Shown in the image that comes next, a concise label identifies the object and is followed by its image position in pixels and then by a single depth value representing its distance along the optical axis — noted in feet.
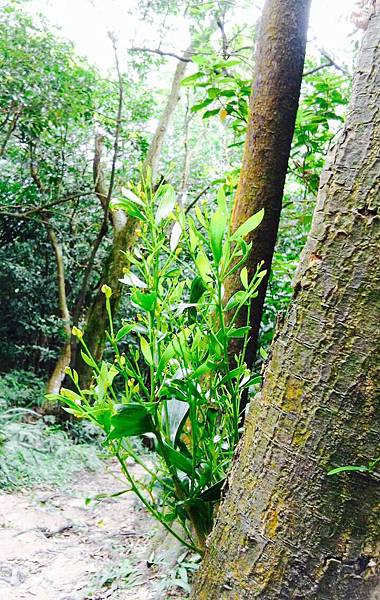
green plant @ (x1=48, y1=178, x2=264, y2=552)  2.59
